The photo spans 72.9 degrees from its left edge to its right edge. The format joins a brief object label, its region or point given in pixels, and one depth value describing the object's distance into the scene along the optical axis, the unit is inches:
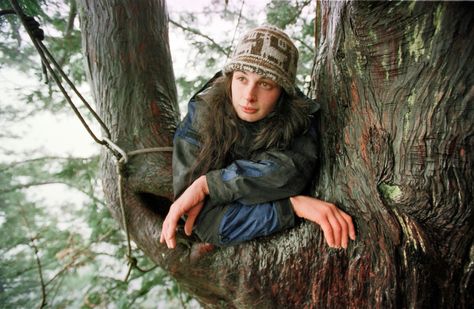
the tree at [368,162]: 35.1
